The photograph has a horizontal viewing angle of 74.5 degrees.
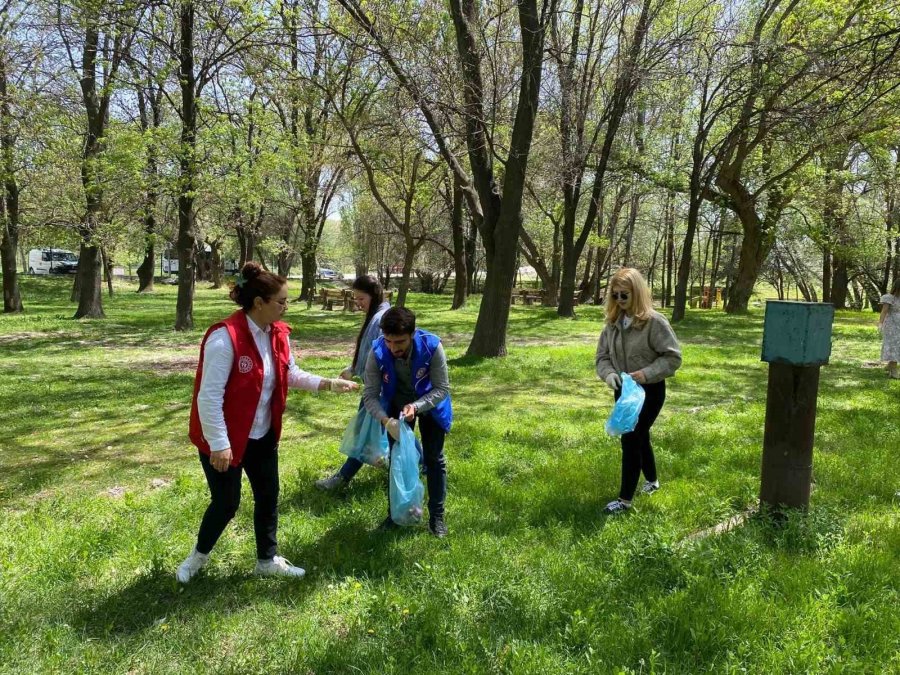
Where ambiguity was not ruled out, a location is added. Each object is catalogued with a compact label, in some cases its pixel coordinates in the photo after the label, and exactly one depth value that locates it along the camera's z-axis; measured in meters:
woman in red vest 2.82
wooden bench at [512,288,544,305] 27.59
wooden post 3.29
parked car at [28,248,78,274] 40.34
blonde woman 3.85
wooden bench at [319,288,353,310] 22.38
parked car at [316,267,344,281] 61.37
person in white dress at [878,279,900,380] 8.33
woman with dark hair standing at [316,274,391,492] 4.54
